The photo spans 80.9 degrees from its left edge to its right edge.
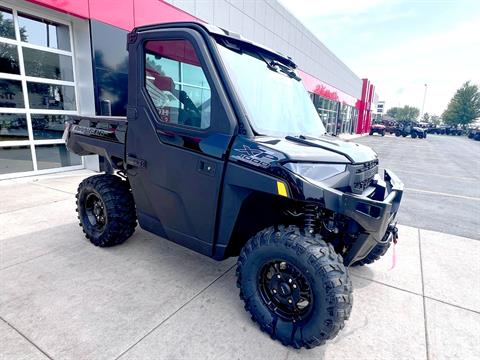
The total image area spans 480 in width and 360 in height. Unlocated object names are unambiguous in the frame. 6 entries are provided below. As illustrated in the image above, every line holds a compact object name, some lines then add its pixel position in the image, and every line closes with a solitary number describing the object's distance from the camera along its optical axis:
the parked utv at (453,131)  59.09
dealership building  6.22
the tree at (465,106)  69.44
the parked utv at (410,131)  37.06
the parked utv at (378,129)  39.81
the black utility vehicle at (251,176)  2.03
